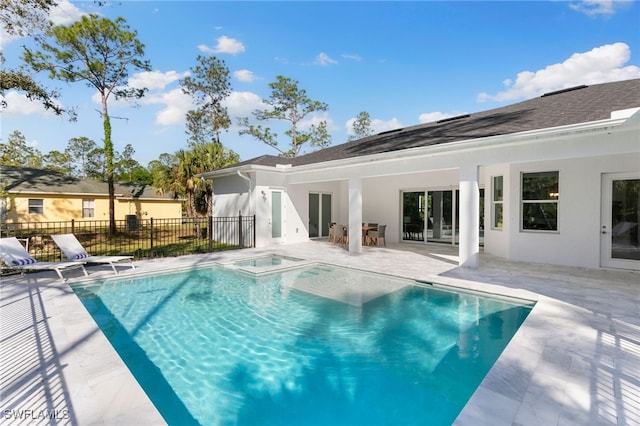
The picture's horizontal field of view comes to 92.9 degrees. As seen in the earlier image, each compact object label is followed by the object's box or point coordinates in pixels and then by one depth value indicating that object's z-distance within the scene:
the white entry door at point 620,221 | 8.12
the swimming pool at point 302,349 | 3.27
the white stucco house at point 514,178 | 7.53
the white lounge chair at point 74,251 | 8.30
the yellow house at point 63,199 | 21.91
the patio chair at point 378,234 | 13.90
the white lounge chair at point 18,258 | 7.21
